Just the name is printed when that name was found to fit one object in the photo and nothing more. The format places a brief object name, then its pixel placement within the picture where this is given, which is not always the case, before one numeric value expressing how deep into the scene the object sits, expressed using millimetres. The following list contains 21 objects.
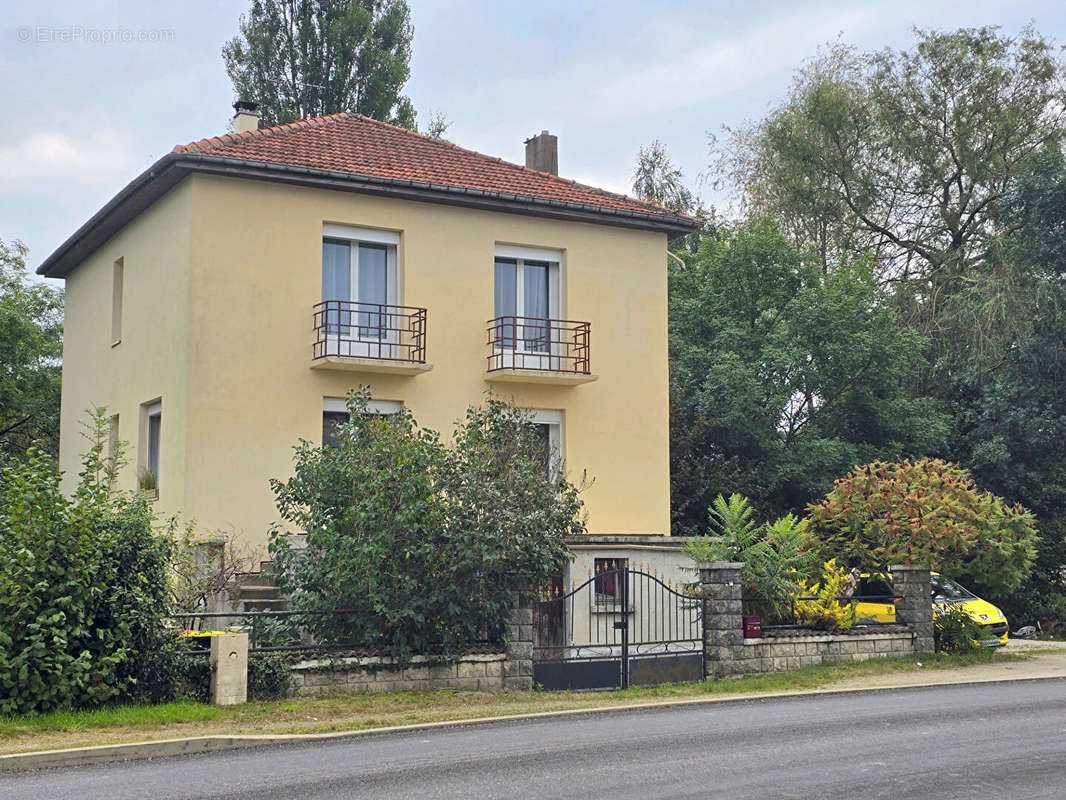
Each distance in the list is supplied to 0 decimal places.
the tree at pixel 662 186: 41812
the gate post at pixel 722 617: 16781
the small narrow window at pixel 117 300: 24298
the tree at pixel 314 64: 37188
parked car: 20141
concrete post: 13469
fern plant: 17938
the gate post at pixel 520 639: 15391
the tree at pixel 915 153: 33344
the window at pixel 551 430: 22922
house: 20547
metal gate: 15922
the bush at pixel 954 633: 19562
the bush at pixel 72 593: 12602
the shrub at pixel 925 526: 18938
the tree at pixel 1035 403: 29078
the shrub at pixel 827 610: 18234
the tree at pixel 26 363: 31312
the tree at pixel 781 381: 27438
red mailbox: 17156
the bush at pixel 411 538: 14898
